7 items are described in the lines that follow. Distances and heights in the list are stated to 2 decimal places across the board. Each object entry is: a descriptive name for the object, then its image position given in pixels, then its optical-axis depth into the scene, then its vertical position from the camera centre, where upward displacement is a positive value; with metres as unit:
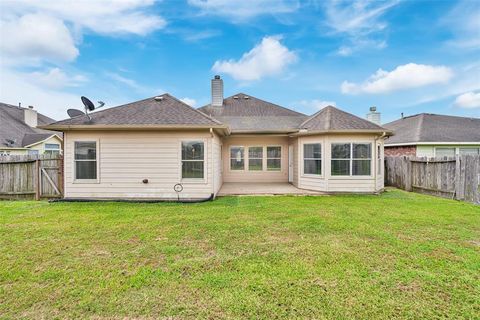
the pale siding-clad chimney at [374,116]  14.10 +2.53
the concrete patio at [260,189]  9.69 -1.29
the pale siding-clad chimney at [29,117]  21.48 +3.87
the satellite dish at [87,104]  8.62 +2.01
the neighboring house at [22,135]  16.66 +1.93
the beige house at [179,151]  8.50 +0.30
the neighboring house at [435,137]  14.52 +1.35
